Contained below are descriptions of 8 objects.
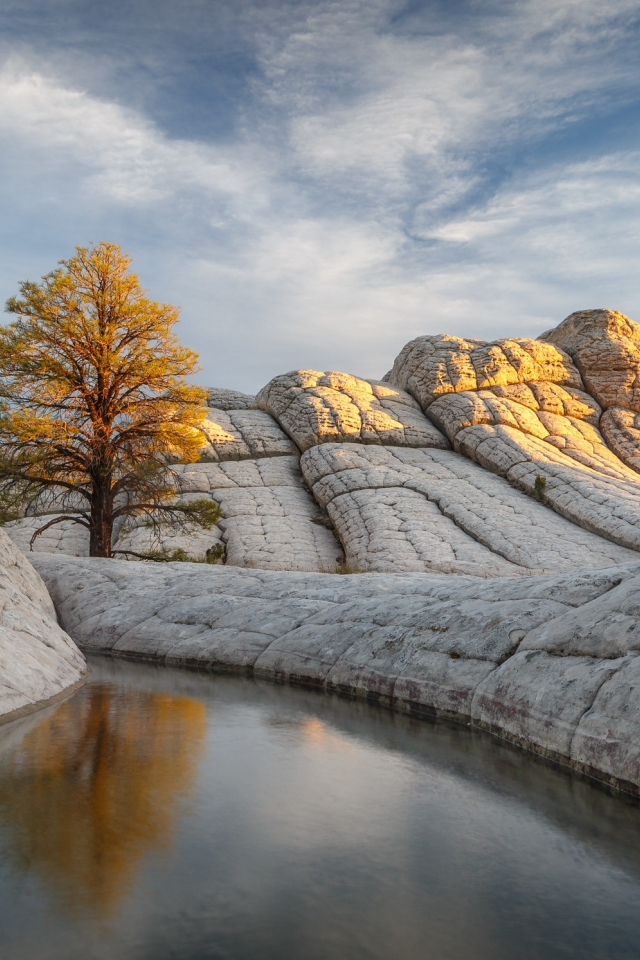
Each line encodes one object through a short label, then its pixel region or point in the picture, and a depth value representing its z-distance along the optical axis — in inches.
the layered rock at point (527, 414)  983.0
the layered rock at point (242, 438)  1112.2
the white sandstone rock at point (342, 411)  1143.0
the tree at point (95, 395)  641.6
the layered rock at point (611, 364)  1252.5
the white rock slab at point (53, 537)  816.3
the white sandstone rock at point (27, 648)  259.1
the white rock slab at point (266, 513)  816.9
